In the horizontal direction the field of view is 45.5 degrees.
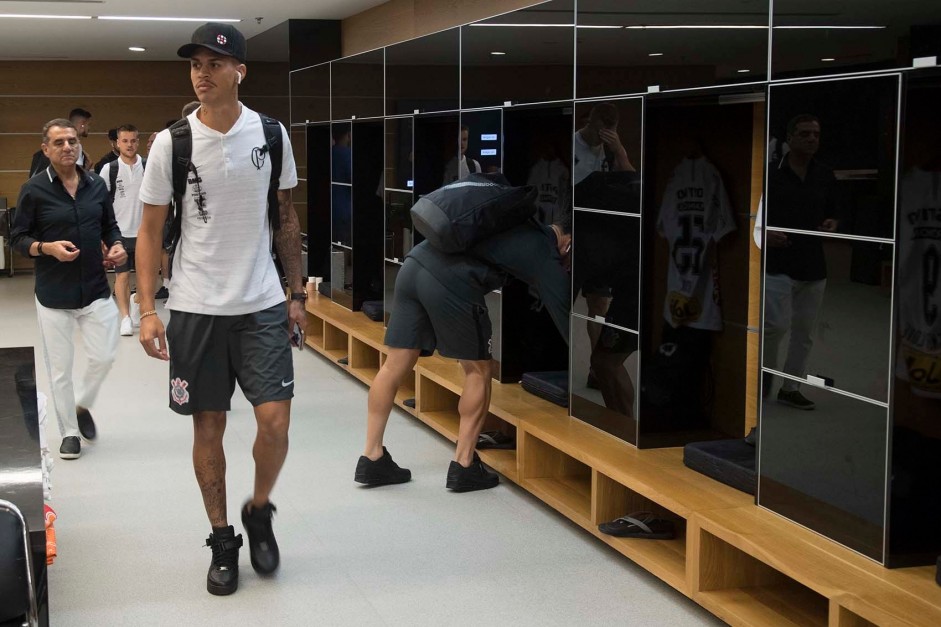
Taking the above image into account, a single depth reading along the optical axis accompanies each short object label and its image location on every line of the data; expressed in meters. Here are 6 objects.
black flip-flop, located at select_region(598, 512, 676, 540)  3.85
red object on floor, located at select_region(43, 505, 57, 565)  2.83
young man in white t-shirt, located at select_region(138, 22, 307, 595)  3.44
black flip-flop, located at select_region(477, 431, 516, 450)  5.16
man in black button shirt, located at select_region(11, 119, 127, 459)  5.16
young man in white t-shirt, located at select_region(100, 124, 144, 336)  8.81
